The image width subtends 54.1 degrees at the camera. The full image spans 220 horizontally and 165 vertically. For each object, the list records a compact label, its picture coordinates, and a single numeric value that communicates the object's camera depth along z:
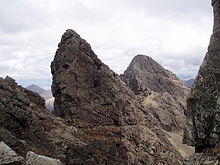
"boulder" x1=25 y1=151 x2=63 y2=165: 14.60
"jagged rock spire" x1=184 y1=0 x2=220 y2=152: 15.18
